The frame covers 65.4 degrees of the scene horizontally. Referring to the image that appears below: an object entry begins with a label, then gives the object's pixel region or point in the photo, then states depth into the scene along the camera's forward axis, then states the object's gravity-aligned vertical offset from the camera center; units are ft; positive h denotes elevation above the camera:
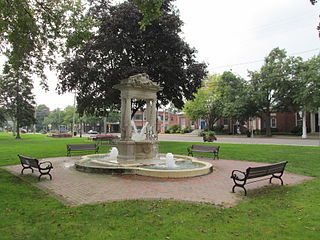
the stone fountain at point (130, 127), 38.75 +0.02
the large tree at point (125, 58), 66.54 +20.01
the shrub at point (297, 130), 147.89 -1.40
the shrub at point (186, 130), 210.59 -2.26
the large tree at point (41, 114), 394.93 +20.77
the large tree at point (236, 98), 134.31 +17.01
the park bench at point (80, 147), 51.08 -4.14
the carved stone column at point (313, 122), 152.56 +3.51
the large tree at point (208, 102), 162.91 +16.91
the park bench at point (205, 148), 49.25 -4.32
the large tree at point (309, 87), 108.88 +18.49
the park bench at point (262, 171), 23.30 -4.31
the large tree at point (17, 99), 144.36 +16.22
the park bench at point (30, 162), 29.30 -4.34
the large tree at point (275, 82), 124.16 +23.09
